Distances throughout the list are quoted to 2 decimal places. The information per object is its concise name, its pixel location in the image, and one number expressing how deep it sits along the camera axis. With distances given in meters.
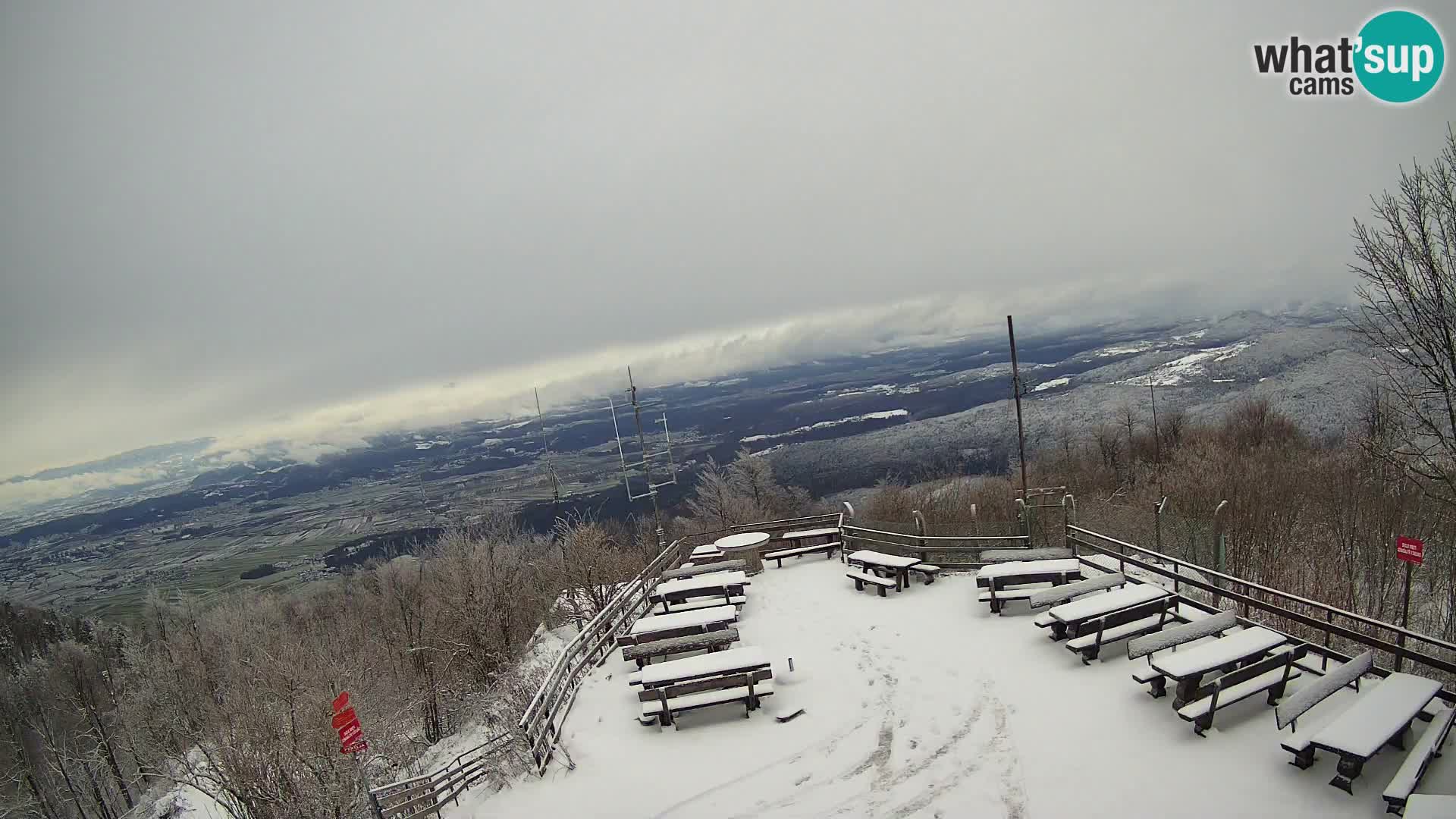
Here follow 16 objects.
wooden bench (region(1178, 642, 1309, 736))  6.72
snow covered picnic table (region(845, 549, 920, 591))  13.35
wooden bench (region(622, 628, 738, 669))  10.46
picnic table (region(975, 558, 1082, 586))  11.31
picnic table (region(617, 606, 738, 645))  10.86
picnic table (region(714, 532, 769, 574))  16.44
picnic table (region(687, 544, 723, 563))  16.88
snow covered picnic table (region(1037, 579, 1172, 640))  9.11
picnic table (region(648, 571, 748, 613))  13.17
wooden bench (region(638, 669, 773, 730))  8.78
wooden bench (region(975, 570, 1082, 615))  11.21
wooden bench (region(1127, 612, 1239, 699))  7.62
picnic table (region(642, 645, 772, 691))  8.80
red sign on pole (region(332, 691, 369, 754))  7.21
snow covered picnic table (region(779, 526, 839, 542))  17.30
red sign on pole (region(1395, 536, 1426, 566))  7.88
